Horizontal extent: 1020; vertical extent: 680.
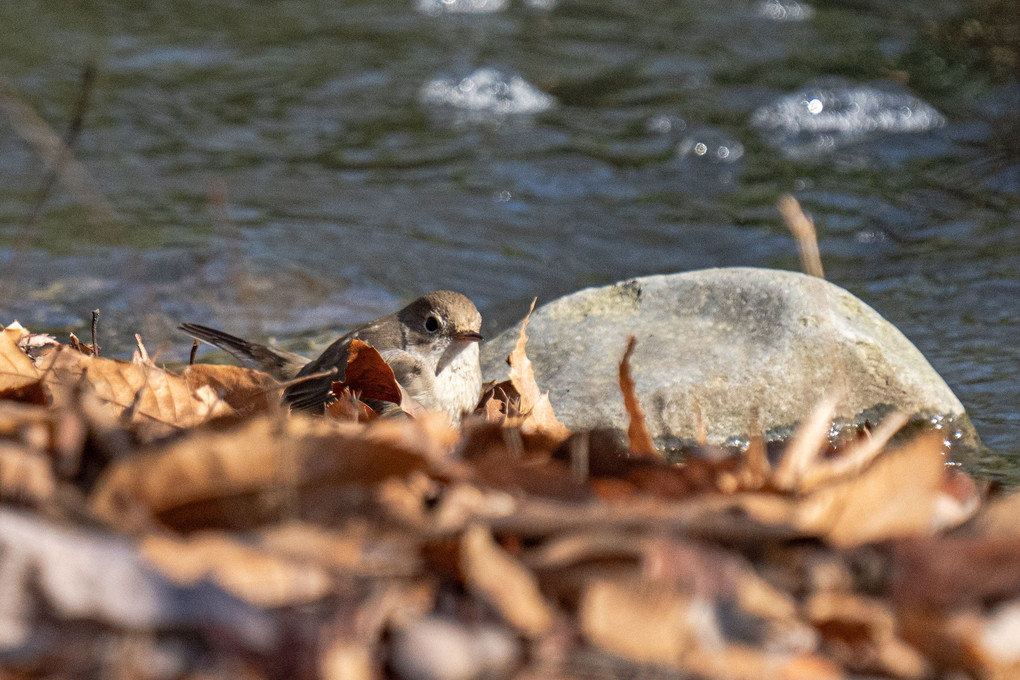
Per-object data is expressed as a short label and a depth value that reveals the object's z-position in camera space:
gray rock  9.58
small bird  7.70
